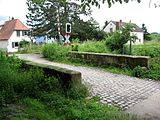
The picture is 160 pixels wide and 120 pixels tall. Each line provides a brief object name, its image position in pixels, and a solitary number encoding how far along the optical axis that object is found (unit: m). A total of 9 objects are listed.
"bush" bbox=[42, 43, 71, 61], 9.48
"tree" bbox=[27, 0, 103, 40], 27.08
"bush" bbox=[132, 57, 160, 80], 5.93
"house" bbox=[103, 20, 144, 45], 33.88
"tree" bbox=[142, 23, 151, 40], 38.08
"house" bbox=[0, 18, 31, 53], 28.44
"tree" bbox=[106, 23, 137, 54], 9.52
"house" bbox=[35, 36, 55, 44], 28.43
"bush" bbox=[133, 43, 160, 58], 8.50
